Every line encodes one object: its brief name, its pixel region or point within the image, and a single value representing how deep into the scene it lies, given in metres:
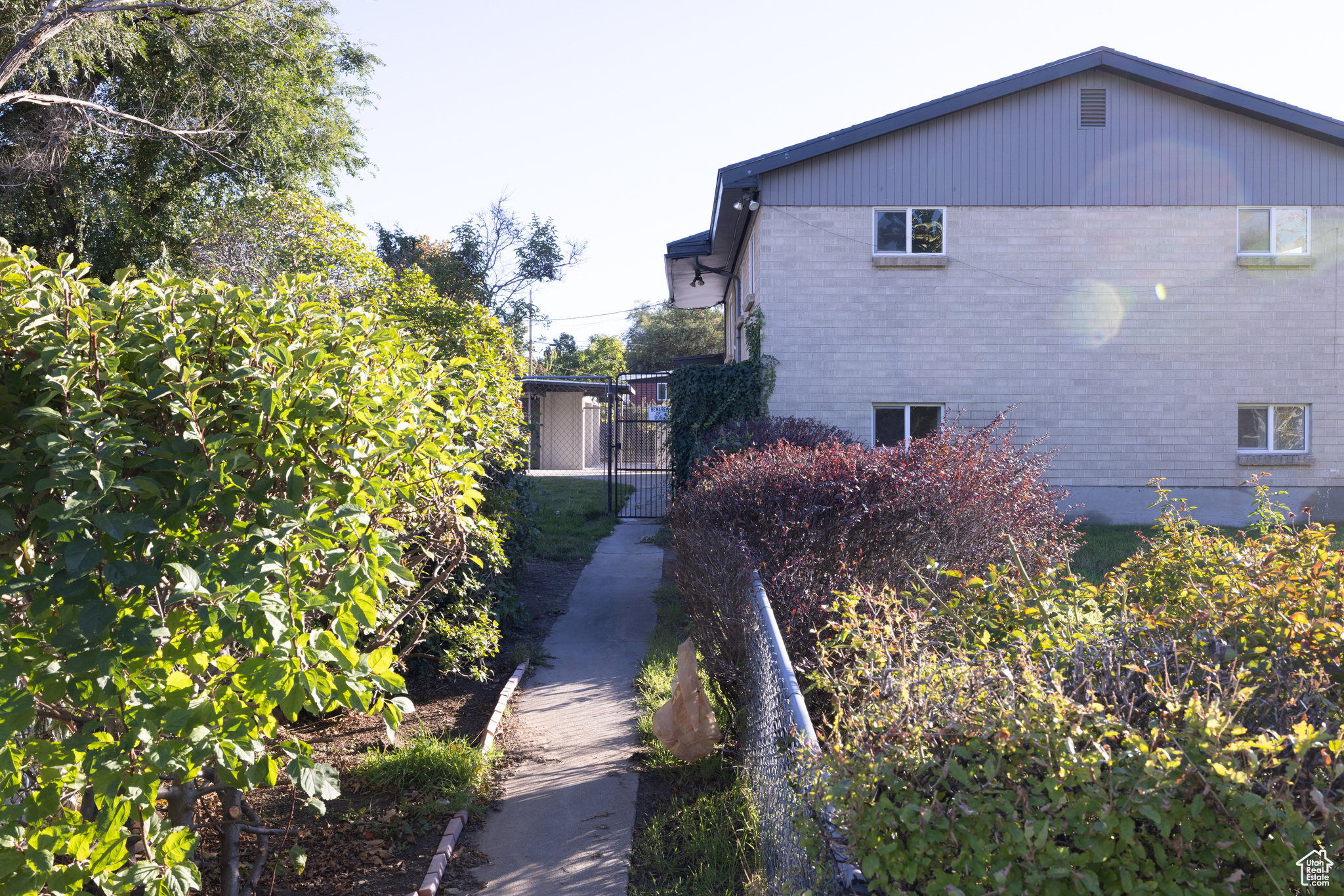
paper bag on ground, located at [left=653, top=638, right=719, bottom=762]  4.55
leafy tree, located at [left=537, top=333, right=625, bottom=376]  44.38
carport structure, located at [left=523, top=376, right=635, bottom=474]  26.95
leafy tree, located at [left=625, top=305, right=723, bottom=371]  51.00
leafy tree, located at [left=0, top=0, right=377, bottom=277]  14.68
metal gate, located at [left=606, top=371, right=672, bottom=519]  15.08
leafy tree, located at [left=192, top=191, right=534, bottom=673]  5.47
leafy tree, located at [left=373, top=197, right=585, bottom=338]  28.89
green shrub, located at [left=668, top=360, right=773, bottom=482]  12.62
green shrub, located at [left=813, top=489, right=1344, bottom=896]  1.56
